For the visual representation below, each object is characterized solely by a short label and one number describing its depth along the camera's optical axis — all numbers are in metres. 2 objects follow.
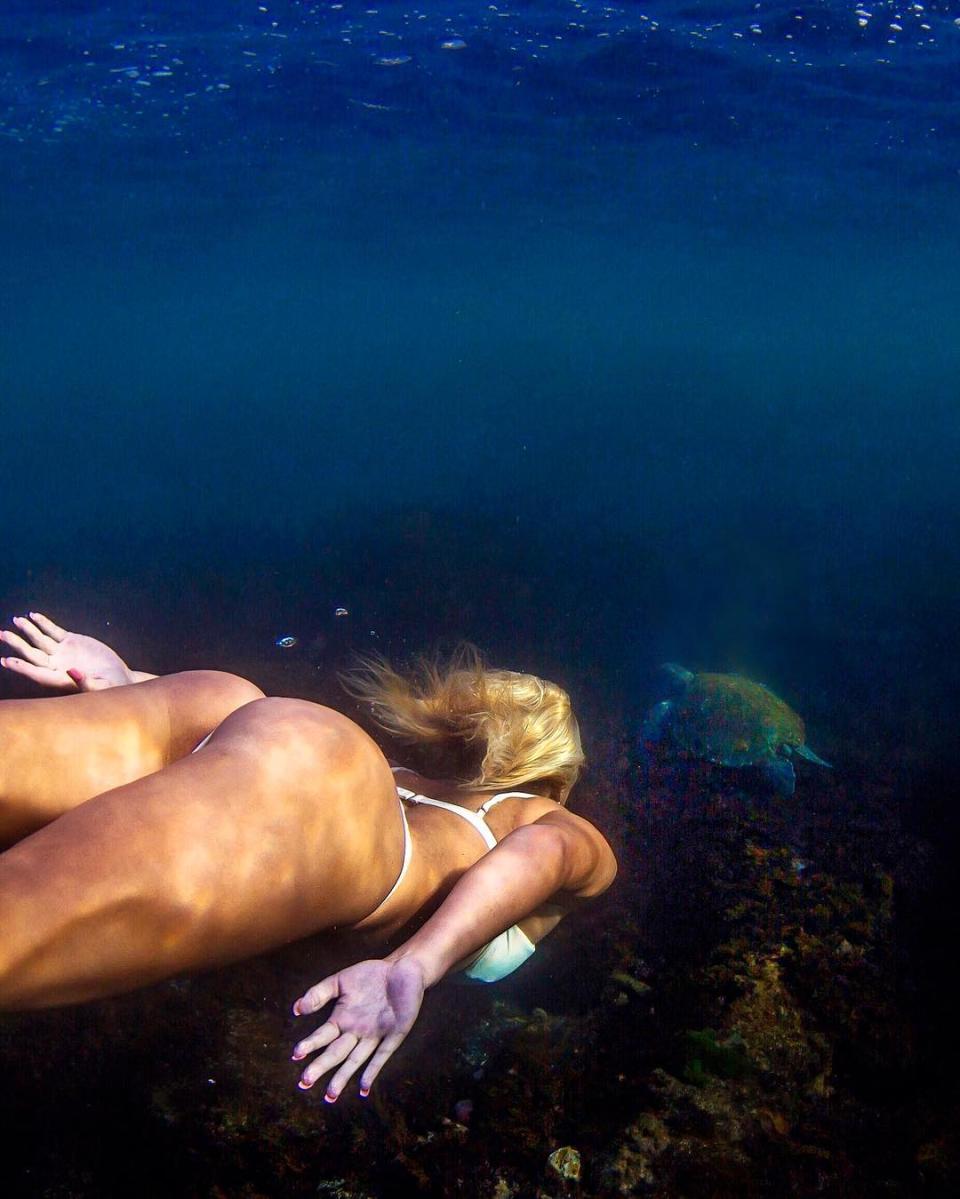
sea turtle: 8.63
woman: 2.27
